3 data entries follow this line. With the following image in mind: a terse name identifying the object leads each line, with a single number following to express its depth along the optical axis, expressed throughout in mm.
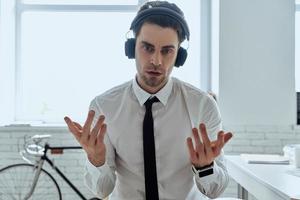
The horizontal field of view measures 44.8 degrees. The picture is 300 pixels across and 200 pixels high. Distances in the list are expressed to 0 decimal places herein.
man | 1207
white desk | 1470
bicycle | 2840
